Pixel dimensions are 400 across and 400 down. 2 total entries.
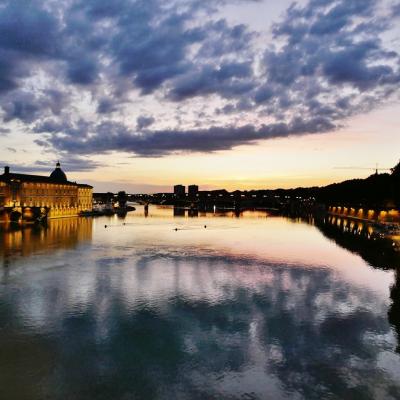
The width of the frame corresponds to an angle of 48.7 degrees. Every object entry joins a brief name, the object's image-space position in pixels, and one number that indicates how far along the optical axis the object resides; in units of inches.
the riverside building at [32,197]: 5812.0
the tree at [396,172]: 4163.4
